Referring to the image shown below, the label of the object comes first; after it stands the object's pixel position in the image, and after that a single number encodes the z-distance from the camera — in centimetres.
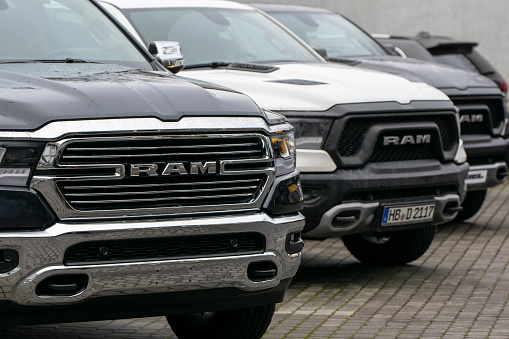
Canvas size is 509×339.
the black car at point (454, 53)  1315
